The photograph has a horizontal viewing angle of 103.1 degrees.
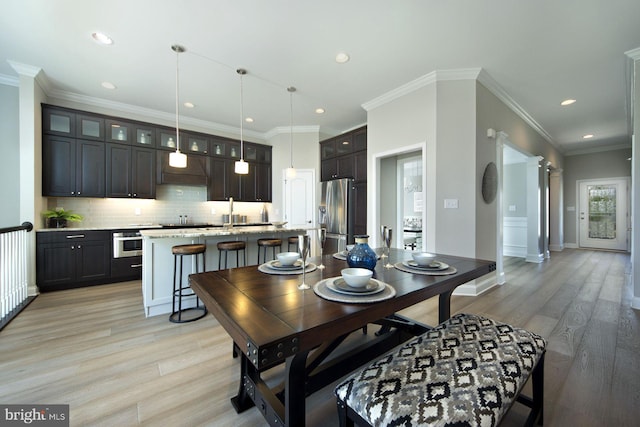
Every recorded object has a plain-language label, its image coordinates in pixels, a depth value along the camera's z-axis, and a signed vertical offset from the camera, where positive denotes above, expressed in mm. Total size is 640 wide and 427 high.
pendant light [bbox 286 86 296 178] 3693 +1669
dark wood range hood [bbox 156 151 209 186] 4570 +781
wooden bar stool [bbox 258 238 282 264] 3166 -378
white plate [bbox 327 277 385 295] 1169 -362
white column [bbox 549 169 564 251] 6949 +9
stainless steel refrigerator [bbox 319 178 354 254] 4773 -4
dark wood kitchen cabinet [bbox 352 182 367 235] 4531 +78
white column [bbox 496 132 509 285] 3748 +53
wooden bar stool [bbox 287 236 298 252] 3407 -402
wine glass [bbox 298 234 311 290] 1346 -184
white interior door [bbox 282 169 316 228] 5660 +258
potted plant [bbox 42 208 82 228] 3638 -51
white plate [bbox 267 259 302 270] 1634 -352
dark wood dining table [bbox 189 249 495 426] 851 -393
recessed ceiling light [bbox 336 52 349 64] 2947 +1836
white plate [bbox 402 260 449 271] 1629 -354
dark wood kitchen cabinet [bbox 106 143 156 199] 4113 +703
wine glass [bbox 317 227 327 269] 1735 -169
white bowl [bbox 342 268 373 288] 1164 -307
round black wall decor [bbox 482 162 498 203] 3471 +406
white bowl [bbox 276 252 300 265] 1680 -307
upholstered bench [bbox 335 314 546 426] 856 -657
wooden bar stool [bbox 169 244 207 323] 2596 -877
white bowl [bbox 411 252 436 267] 1677 -314
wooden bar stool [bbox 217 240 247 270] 2857 -392
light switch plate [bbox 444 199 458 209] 3366 +111
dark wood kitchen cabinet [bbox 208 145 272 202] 5172 +747
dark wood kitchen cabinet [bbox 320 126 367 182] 4629 +1106
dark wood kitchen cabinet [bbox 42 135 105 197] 3656 +696
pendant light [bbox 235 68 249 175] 3287 +613
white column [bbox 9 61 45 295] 3305 +757
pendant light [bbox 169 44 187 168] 2770 +603
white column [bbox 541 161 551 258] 5848 +56
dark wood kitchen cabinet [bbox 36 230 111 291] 3428 -638
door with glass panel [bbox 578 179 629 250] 6703 -79
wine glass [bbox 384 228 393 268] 1814 -179
